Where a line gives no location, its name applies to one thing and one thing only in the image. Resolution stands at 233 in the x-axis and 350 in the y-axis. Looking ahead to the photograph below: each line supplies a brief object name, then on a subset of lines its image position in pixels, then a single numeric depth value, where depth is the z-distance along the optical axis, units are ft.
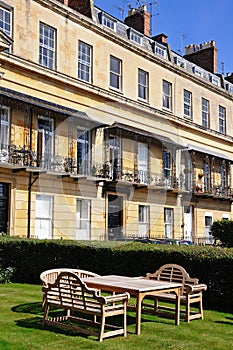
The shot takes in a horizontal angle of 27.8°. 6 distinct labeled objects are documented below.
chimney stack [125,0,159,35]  102.73
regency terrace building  64.90
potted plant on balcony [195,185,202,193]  100.02
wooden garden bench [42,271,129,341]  23.62
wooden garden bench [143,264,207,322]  28.02
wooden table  24.48
